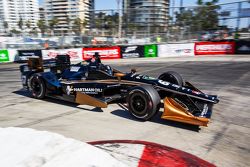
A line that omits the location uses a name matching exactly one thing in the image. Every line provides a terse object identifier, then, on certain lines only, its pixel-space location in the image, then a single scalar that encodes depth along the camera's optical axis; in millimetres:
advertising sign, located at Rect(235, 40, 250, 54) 21062
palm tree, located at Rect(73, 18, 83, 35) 26072
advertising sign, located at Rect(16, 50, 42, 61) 21031
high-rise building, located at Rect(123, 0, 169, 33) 25734
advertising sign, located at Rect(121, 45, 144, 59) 22609
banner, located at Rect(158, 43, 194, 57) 22547
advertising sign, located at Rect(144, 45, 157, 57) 22609
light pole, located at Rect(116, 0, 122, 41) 26497
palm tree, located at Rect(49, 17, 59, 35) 26534
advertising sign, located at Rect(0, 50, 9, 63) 20562
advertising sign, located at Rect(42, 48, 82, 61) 21578
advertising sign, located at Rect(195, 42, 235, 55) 21641
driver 7783
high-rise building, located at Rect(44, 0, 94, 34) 26938
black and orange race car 5699
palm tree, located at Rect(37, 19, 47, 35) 26612
